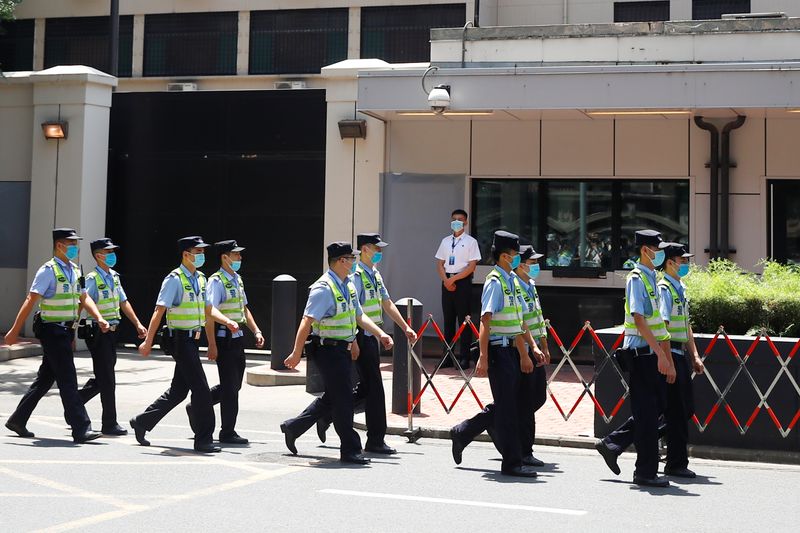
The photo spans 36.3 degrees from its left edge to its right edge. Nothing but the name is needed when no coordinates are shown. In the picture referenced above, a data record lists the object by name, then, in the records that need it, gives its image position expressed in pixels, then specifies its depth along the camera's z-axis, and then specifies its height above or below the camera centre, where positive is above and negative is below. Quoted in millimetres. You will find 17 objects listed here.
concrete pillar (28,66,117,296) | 20422 +2800
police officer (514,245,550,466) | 10609 -341
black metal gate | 20016 +2491
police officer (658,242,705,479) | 10094 -222
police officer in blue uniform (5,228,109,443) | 11602 -49
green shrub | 12141 +366
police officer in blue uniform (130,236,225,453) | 11219 -217
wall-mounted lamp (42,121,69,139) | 20391 +3304
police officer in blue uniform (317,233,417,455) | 11227 -77
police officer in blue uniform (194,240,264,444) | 11672 -83
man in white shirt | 17578 +935
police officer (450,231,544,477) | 10055 -88
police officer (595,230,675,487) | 9711 -186
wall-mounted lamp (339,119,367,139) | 19234 +3235
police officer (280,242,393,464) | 10539 -77
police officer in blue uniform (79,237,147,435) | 12031 -27
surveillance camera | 16844 +3262
